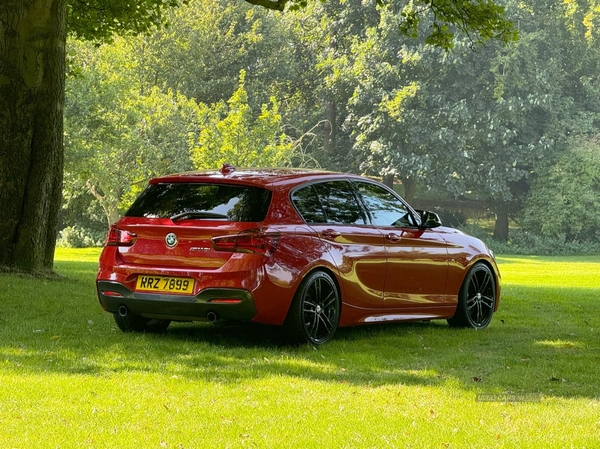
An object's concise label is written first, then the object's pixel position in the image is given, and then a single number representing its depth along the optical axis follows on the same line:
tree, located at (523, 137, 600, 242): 59.94
